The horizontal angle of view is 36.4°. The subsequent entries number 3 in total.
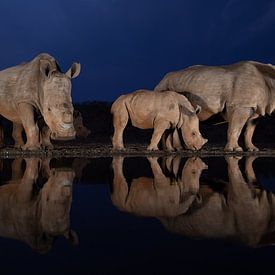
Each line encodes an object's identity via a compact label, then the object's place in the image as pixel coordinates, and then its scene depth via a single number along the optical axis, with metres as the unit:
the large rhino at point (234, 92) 12.08
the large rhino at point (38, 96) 10.31
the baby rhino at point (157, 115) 11.66
